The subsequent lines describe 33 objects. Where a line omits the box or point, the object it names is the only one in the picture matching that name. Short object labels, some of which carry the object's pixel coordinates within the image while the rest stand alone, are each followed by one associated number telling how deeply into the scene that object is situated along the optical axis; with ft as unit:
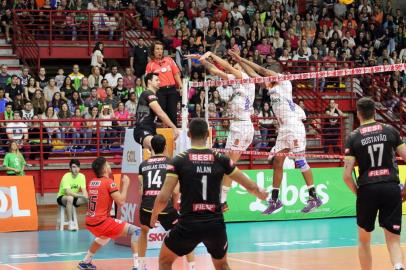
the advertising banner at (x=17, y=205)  65.67
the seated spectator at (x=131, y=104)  82.43
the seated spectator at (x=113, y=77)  87.15
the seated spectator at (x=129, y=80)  86.95
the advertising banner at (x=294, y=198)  70.44
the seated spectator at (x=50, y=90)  81.87
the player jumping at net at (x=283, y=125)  48.24
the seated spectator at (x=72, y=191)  64.95
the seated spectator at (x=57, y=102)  79.25
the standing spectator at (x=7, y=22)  91.66
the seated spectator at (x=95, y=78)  85.35
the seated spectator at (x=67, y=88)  82.29
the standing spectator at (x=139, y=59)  88.22
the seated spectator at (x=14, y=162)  70.27
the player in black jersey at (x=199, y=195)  30.53
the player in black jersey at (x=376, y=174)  34.88
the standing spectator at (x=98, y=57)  88.84
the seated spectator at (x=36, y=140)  75.31
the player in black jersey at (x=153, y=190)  42.91
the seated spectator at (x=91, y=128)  77.56
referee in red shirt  52.70
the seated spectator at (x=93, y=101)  81.16
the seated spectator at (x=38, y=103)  79.00
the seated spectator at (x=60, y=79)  85.15
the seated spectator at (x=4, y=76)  81.82
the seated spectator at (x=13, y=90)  79.41
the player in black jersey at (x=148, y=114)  48.29
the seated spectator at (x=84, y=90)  83.41
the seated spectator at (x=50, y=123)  76.64
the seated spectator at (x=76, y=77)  84.53
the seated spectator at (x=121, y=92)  84.94
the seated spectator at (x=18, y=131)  75.15
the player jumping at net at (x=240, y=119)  51.08
